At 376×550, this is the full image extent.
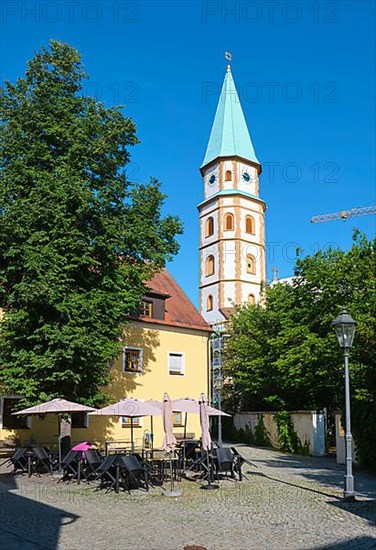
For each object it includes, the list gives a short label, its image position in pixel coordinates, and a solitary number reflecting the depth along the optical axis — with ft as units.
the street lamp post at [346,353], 42.86
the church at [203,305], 90.79
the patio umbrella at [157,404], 59.10
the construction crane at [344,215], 259.80
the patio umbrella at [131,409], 54.49
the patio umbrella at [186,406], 58.54
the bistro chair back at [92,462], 52.49
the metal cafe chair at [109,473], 46.84
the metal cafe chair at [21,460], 57.26
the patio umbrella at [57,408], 56.25
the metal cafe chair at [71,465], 52.80
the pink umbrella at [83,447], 55.23
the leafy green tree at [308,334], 96.73
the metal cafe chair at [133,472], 46.83
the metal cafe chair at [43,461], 57.06
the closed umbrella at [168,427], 50.58
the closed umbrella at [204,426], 55.06
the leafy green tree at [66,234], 65.67
